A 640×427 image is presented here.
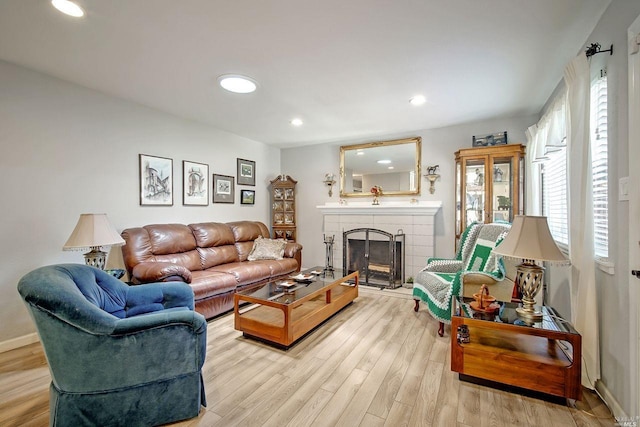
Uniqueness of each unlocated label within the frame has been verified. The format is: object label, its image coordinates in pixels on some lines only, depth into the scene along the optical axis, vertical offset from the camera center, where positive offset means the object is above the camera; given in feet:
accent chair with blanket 8.29 -2.06
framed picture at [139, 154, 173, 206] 11.28 +1.27
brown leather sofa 9.26 -1.89
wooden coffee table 7.96 -3.29
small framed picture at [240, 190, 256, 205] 15.92 +0.81
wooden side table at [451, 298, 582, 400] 5.57 -3.16
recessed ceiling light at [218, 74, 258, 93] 8.61 +4.10
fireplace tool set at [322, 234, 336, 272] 16.15 -2.22
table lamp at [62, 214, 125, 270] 7.97 -0.77
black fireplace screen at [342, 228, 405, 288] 14.32 -2.41
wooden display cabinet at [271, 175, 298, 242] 17.34 +0.18
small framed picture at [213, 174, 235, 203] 14.34 +1.17
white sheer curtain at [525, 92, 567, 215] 8.11 +2.24
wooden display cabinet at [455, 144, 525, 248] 11.79 +1.16
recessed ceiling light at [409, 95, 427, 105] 10.09 +4.09
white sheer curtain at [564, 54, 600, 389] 5.80 -0.41
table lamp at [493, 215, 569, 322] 6.10 -0.90
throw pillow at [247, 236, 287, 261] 13.79 -1.91
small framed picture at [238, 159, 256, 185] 15.68 +2.23
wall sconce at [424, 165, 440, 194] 13.88 +1.73
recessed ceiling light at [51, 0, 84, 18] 5.53 +4.12
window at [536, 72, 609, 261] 5.87 +1.13
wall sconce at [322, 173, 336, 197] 16.58 +1.80
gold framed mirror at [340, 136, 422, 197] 14.57 +2.40
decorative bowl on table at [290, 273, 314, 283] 10.62 -2.57
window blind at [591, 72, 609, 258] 5.80 +1.00
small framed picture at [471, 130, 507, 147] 12.25 +3.15
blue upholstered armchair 4.52 -2.53
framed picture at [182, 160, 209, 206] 12.85 +1.30
